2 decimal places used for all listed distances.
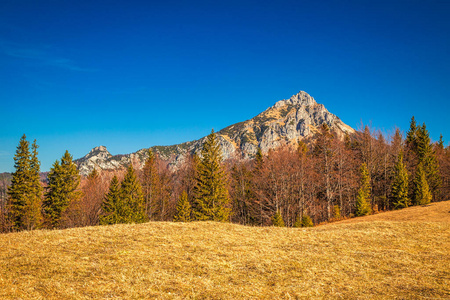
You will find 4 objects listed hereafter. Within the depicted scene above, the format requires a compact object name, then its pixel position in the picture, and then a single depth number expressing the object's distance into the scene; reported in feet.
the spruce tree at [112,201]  123.65
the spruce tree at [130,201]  117.19
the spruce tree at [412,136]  189.89
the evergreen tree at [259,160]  172.92
